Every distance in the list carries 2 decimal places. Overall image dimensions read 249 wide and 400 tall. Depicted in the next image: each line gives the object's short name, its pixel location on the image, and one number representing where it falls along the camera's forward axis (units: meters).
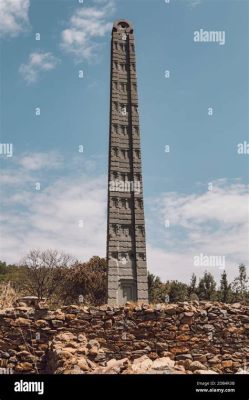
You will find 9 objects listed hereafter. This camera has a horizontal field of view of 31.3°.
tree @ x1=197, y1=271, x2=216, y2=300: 33.19
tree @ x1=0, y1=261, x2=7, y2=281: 42.69
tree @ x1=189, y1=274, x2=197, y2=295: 34.66
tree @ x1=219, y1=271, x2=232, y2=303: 31.04
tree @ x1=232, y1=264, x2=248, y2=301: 32.59
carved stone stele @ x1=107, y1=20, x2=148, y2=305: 23.06
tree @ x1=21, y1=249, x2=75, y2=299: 33.47
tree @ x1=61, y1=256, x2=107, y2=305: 33.25
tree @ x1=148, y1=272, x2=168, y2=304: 31.70
